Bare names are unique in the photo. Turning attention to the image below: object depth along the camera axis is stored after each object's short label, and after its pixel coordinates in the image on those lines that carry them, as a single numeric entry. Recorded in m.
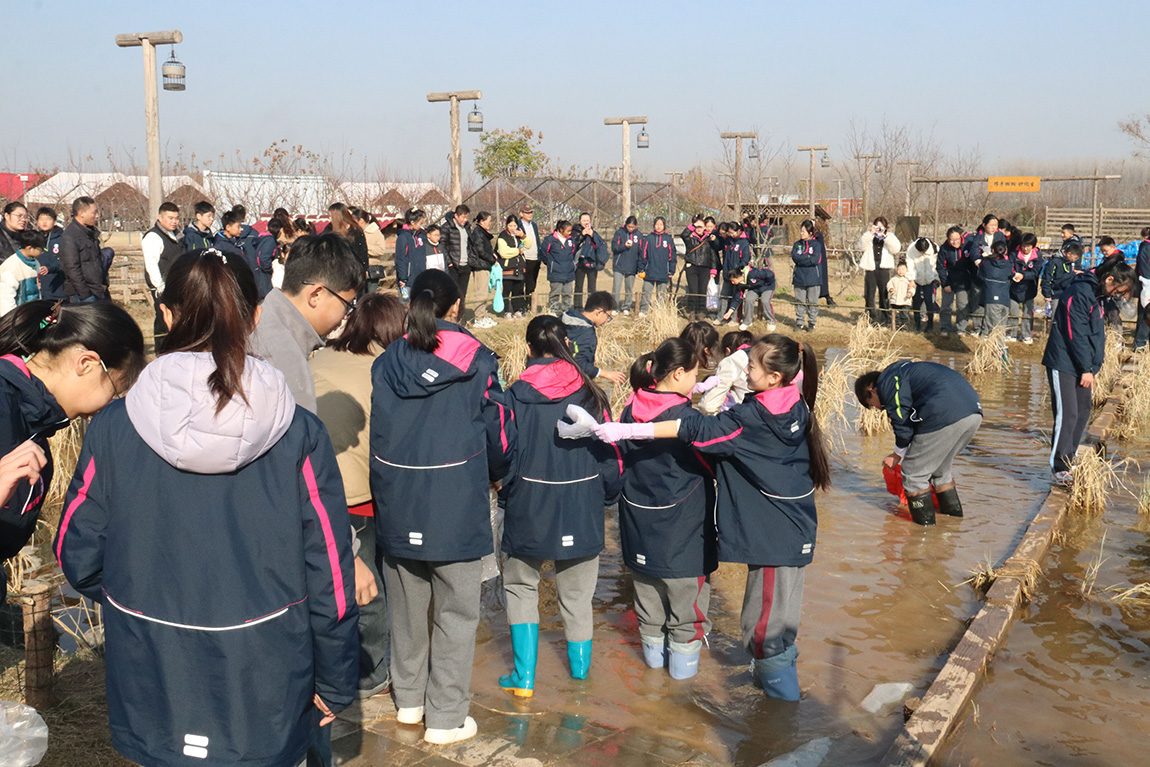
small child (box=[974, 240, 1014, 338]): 14.49
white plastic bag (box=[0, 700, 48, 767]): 2.87
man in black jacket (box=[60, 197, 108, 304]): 9.66
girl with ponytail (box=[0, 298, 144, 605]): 2.67
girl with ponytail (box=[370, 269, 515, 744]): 3.65
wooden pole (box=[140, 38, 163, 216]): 11.38
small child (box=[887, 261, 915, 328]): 15.34
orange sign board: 21.58
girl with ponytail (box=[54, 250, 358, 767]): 2.21
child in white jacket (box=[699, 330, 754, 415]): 5.23
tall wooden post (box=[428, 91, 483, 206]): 17.25
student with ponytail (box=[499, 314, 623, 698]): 4.21
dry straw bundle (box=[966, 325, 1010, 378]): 12.86
